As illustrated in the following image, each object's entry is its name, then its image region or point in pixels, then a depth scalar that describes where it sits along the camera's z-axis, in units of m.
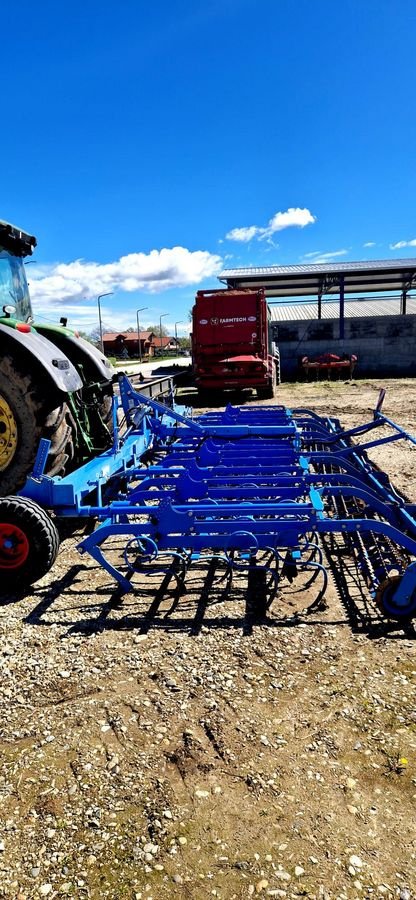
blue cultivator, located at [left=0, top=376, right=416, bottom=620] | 3.33
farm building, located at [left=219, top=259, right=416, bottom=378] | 19.66
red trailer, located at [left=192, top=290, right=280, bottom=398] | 12.72
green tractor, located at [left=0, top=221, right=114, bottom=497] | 3.95
